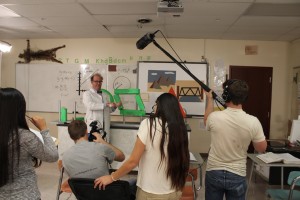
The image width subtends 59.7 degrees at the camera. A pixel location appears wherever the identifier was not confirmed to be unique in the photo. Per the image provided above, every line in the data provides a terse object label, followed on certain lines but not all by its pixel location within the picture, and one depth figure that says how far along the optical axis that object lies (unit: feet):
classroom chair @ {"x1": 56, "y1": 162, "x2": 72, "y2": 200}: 7.72
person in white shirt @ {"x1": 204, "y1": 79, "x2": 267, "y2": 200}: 5.13
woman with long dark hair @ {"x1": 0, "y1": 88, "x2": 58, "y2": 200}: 4.14
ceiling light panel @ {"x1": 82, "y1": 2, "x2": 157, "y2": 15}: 10.26
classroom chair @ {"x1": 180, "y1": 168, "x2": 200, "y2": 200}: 7.15
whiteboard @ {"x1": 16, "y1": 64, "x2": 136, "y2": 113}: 17.25
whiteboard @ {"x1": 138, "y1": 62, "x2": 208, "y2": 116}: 16.62
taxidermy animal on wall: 17.56
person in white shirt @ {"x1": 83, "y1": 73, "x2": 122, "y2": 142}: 12.78
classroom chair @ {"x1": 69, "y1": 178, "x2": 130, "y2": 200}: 5.05
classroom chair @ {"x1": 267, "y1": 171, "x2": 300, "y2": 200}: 7.42
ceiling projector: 9.17
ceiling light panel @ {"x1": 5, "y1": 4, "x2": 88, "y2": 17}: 10.62
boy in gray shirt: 5.84
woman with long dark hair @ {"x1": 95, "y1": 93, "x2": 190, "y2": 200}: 4.48
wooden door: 16.65
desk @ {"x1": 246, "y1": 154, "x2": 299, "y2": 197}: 7.77
